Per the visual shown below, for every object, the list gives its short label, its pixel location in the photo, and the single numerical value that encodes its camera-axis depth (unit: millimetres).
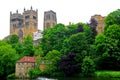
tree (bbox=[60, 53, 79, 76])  70688
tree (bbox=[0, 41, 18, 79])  78750
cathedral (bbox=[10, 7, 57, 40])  146500
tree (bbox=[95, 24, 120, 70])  70231
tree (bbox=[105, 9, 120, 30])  83688
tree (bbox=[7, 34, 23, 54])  96562
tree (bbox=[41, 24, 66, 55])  90450
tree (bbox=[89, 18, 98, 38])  90350
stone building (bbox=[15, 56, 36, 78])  78688
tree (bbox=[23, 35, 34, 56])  91562
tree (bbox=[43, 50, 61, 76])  75000
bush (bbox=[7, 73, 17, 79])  75462
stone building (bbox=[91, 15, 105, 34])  100500
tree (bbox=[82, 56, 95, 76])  68125
